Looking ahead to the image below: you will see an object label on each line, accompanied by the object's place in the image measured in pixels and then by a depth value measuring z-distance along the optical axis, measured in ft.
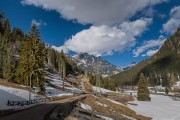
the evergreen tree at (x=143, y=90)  168.93
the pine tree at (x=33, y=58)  98.73
